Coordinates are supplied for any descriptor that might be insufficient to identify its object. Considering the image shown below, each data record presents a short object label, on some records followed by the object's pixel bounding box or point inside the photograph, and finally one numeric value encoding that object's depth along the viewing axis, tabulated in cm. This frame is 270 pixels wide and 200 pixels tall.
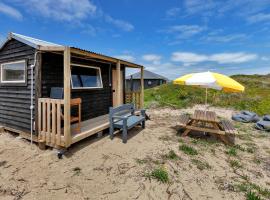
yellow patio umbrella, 485
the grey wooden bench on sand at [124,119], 496
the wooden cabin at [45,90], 421
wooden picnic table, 513
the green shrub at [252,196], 266
